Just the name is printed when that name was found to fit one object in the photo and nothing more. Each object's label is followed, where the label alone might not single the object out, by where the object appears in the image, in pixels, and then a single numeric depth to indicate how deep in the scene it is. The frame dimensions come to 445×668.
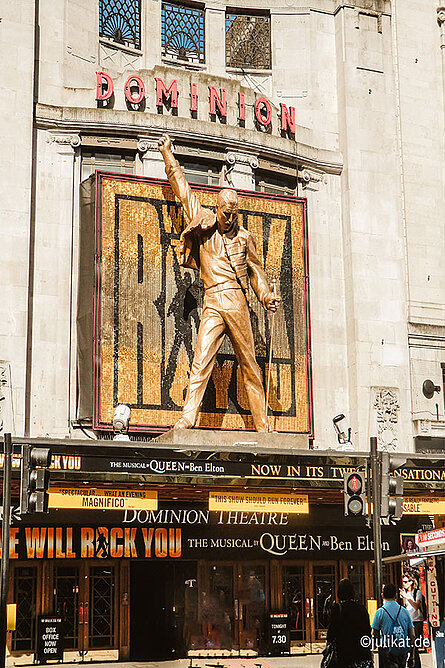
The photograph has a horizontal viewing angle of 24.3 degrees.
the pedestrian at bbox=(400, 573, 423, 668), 17.31
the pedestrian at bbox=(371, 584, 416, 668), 12.77
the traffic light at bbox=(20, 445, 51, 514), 14.91
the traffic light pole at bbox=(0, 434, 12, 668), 14.86
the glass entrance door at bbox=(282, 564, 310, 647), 23.22
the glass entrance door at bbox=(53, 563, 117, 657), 21.33
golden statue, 22.17
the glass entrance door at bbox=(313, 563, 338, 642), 23.50
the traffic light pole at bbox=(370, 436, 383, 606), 15.20
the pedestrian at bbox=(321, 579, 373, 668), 11.38
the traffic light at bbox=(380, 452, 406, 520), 15.65
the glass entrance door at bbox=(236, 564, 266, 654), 22.72
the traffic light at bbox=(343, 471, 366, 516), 15.35
